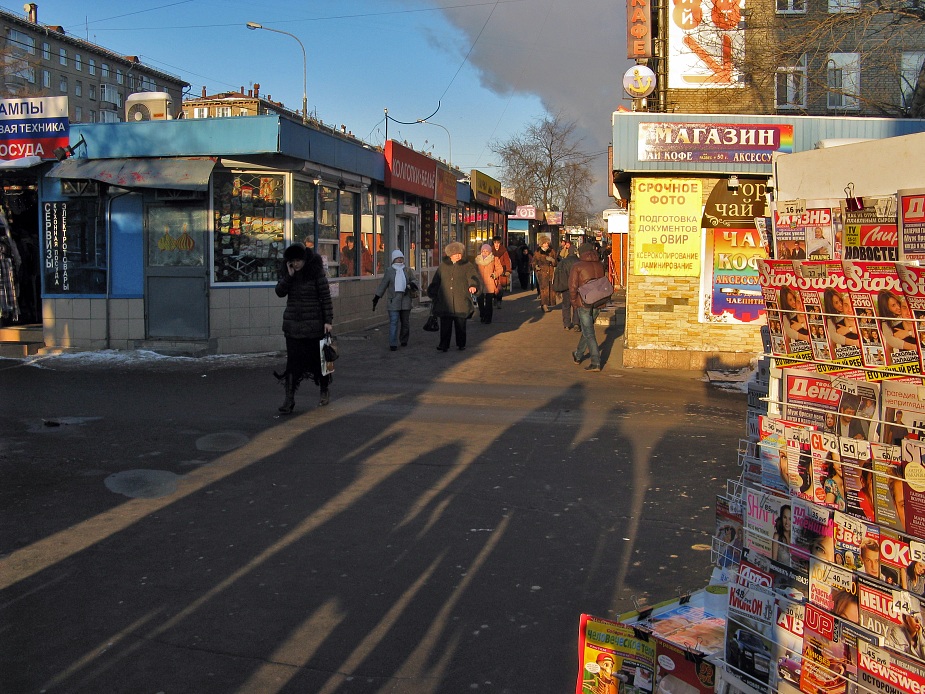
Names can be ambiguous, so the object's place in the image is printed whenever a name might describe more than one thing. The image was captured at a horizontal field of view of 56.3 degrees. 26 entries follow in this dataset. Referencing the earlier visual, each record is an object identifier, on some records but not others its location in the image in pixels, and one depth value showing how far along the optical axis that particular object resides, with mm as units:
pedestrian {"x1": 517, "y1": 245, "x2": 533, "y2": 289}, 34706
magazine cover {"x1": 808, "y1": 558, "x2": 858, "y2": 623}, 2643
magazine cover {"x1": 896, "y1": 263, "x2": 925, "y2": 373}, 2482
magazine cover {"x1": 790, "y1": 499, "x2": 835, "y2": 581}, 2725
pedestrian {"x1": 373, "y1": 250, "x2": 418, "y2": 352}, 15227
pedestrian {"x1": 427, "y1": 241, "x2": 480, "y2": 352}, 14977
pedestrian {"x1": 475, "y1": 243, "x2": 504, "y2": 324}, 20359
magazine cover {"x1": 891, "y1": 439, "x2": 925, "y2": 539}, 2457
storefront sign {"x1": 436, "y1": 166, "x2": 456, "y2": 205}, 25911
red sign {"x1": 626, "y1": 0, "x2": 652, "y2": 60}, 15922
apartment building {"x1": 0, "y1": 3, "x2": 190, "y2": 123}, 65312
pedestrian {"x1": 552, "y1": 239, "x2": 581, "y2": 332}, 19094
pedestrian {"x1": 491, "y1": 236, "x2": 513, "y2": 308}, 25094
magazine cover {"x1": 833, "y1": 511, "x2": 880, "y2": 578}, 2592
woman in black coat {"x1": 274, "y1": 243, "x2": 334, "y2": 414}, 9898
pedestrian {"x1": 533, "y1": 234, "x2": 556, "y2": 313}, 24906
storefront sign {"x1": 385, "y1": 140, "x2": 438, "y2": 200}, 20672
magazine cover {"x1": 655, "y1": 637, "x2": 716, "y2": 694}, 2984
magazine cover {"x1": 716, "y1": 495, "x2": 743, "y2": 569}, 3359
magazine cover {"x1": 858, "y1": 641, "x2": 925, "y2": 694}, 2453
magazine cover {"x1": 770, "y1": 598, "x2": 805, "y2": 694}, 2807
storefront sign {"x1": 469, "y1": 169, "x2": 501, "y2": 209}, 31547
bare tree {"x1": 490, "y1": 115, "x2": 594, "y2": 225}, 58750
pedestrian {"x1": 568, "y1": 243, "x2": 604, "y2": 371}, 13406
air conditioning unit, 16000
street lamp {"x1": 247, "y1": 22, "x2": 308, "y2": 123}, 27284
